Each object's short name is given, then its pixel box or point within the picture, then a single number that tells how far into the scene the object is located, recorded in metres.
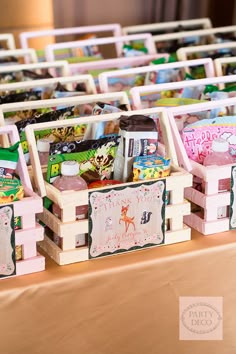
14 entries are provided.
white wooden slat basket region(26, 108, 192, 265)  1.07
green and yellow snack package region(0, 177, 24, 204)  1.03
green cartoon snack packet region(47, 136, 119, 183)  1.14
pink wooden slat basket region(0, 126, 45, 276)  1.04
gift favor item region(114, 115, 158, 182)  1.16
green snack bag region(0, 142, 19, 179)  1.08
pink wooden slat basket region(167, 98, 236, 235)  1.17
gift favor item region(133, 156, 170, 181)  1.12
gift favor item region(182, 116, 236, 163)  1.24
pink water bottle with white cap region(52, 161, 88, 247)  1.08
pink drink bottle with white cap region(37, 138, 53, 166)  1.23
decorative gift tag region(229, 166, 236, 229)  1.17
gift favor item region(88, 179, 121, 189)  1.12
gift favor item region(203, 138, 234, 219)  1.19
